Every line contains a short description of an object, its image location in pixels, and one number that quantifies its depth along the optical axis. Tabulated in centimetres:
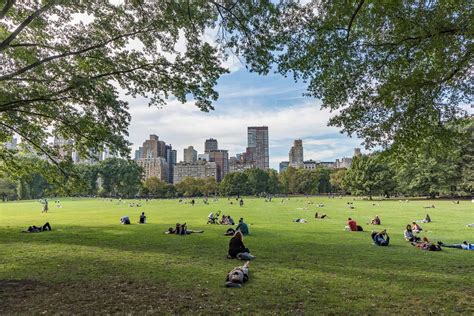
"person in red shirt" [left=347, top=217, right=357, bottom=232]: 2219
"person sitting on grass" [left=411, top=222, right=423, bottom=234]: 2098
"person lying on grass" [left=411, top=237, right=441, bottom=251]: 1493
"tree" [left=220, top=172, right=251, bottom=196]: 13500
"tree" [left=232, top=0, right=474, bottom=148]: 909
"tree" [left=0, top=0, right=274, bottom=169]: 1137
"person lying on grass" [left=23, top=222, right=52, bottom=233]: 2194
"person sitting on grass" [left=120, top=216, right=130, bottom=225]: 2783
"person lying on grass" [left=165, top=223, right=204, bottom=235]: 2053
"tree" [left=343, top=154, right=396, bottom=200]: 8538
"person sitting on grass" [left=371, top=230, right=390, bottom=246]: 1614
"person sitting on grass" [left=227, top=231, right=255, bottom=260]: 1266
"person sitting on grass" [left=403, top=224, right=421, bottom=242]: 1702
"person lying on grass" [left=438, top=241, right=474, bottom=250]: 1514
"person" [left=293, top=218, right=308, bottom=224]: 2823
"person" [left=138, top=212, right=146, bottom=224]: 2868
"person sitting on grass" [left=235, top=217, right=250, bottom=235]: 1949
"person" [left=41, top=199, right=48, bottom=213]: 4299
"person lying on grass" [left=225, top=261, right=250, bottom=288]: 902
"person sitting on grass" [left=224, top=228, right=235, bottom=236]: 1998
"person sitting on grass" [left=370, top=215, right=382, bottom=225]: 2631
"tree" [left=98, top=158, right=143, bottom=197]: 12962
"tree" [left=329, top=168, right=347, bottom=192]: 12469
